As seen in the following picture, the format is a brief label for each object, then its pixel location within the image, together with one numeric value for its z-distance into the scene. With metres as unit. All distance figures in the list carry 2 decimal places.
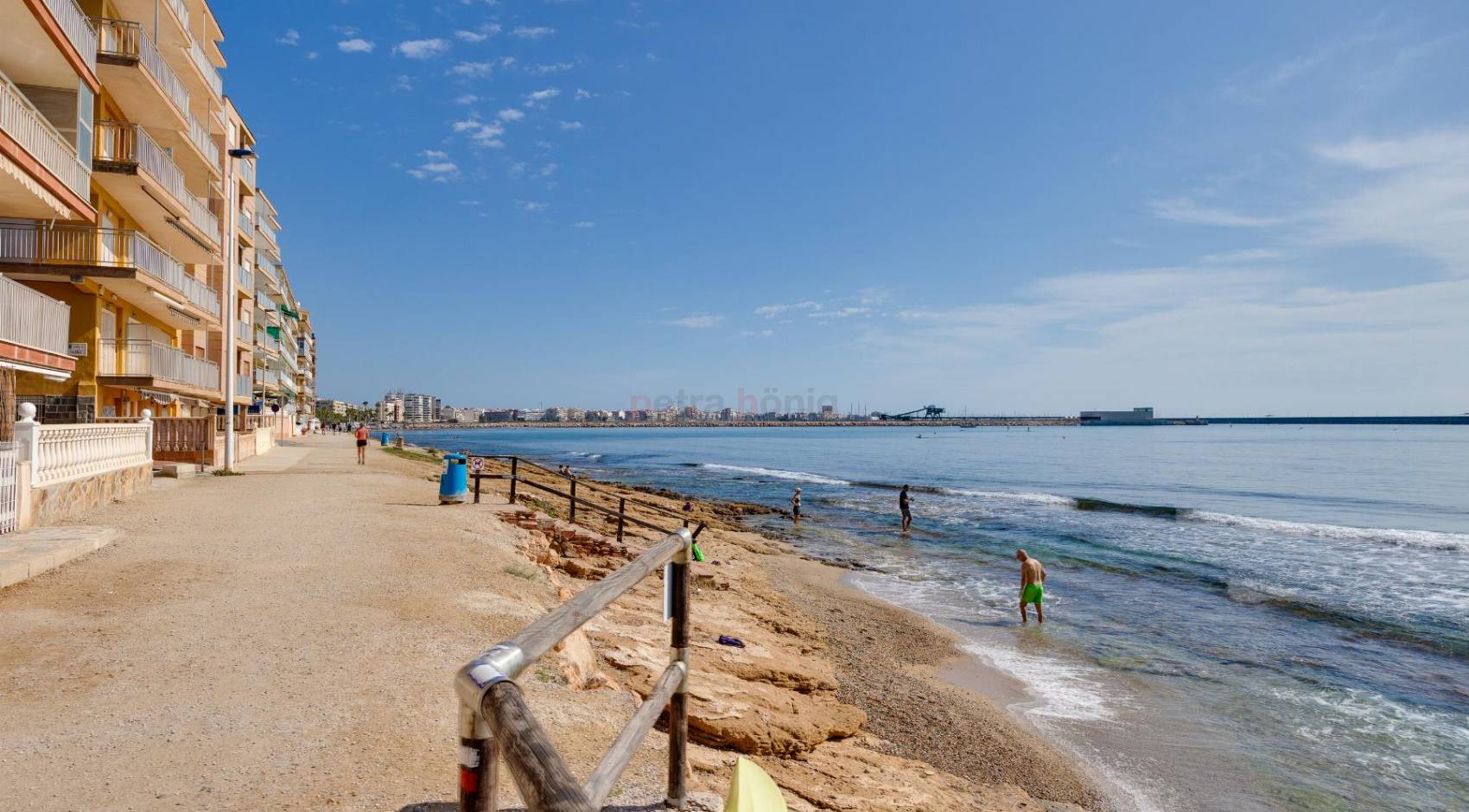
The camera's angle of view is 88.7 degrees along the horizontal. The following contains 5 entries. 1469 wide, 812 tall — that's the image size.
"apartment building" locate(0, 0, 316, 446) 14.21
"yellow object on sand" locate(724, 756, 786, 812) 3.32
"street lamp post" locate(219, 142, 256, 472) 21.47
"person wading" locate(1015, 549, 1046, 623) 15.10
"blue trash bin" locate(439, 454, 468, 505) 16.53
